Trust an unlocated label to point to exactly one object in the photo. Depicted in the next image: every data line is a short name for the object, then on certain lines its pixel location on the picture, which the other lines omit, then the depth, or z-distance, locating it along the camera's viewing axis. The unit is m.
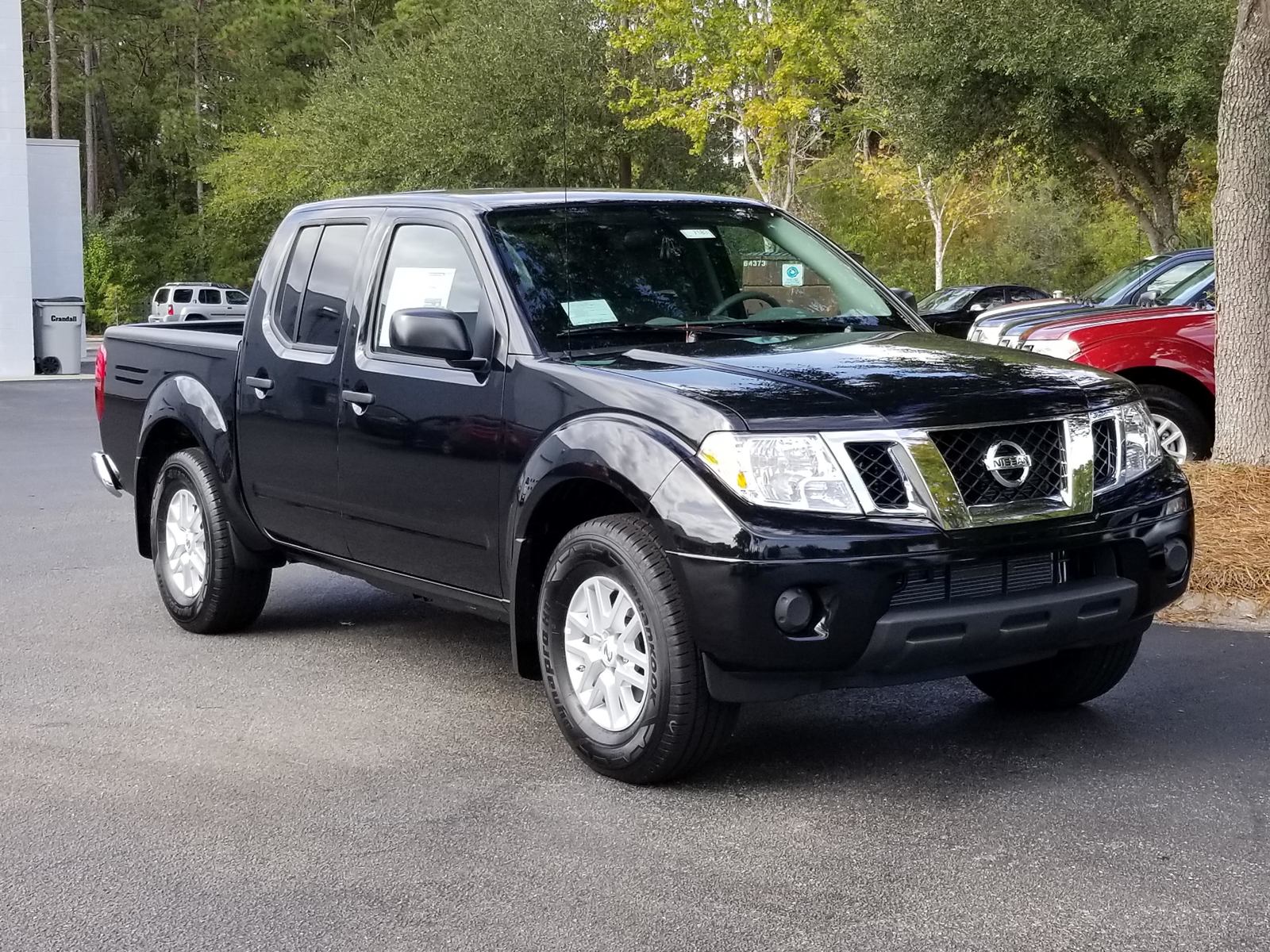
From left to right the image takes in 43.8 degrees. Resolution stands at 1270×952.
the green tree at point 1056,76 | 25.59
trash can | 29.41
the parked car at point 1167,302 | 12.08
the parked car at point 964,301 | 29.19
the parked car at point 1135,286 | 13.25
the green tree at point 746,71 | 34.31
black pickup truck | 4.45
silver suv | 46.69
